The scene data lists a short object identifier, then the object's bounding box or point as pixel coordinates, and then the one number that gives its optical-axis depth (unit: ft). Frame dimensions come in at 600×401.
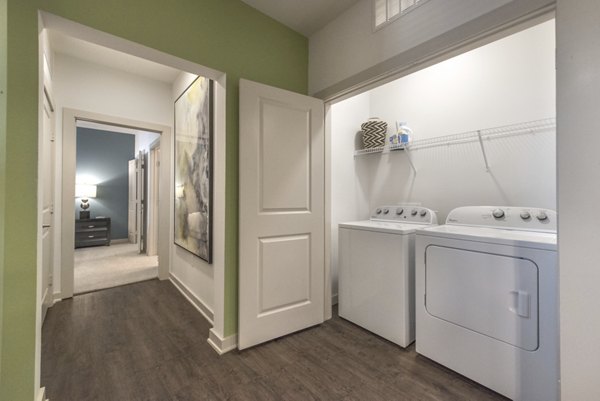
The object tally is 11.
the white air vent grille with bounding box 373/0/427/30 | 5.00
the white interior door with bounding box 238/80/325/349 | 5.82
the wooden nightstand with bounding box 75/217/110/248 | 16.40
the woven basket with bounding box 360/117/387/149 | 8.39
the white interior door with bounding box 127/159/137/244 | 17.29
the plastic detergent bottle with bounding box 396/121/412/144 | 7.82
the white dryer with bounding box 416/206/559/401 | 4.08
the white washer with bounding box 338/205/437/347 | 5.90
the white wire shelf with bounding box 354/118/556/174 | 5.72
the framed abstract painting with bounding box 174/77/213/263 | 7.40
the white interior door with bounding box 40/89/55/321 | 7.36
